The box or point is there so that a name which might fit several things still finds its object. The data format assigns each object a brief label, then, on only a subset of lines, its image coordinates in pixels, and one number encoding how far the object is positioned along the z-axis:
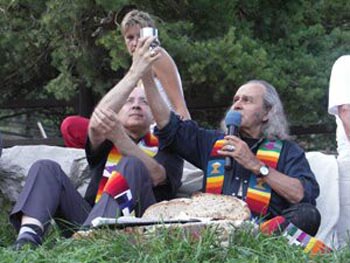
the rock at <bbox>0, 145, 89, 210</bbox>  5.28
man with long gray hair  4.17
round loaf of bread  3.87
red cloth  4.82
